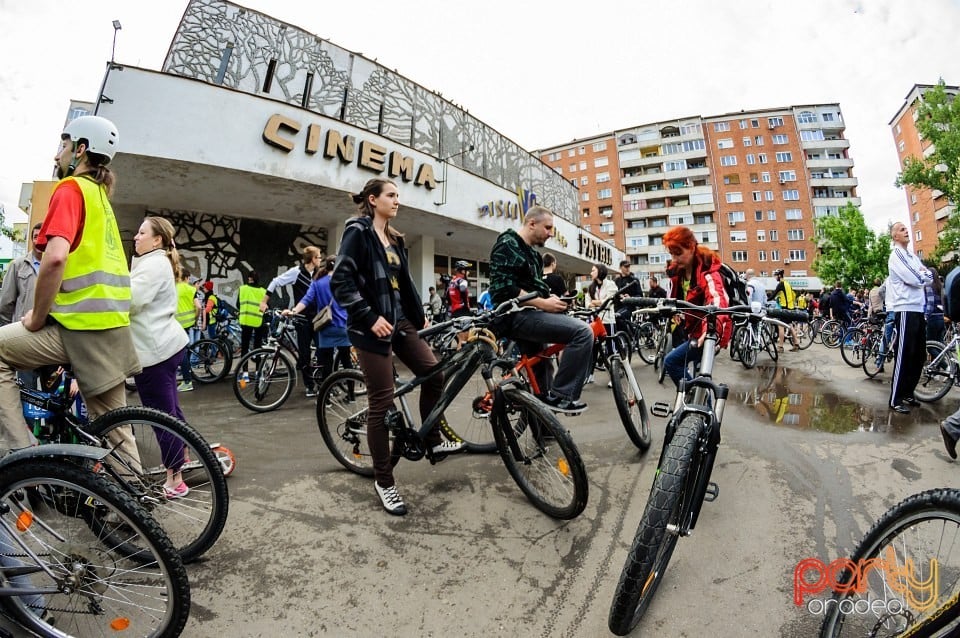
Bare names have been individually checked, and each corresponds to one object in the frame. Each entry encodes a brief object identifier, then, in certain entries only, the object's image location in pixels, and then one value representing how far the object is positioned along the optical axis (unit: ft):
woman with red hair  9.60
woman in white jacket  9.13
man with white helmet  6.61
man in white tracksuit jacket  15.72
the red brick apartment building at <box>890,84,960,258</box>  155.43
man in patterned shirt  10.48
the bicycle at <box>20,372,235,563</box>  6.93
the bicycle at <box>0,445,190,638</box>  4.93
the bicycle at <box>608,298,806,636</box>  5.14
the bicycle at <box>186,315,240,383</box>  23.03
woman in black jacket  8.75
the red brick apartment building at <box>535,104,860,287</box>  185.16
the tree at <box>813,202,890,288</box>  134.62
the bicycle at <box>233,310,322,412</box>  17.87
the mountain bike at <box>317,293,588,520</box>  8.03
